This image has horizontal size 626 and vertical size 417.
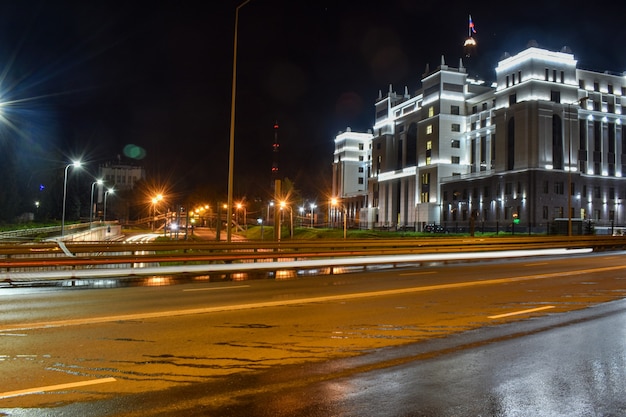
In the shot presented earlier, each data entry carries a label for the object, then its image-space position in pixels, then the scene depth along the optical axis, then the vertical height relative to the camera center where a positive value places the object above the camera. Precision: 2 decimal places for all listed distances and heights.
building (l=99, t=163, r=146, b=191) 182.00 +19.67
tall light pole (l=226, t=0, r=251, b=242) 23.27 +4.99
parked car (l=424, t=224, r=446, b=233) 72.88 -0.31
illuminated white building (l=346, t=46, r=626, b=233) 69.12 +13.40
